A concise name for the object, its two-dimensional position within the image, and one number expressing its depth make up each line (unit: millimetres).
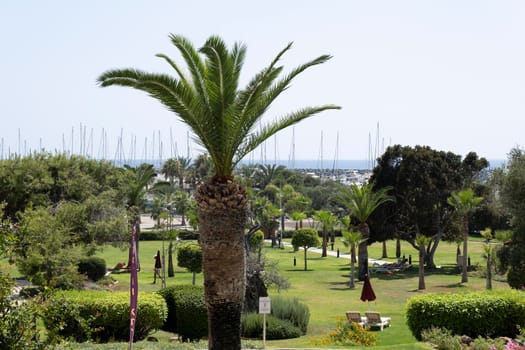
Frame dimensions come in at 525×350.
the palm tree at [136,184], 52344
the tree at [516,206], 33594
